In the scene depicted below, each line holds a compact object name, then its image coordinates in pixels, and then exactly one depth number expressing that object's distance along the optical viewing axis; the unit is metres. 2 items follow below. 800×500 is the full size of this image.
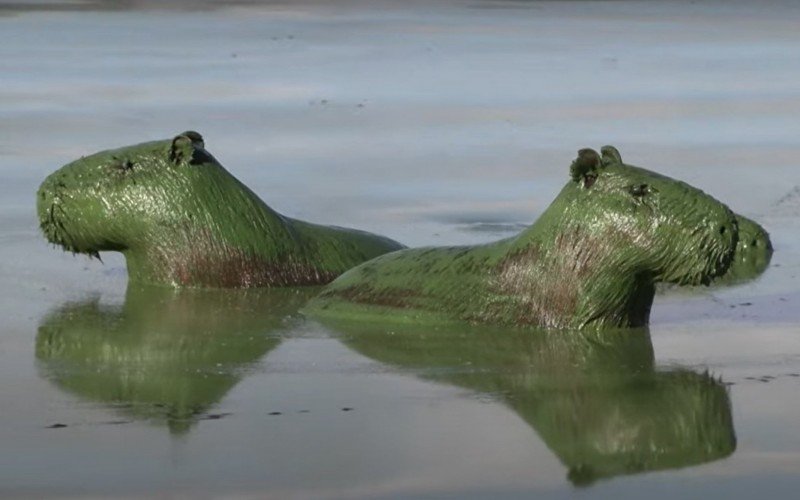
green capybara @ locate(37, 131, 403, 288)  18.61
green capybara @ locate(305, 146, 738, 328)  16.22
